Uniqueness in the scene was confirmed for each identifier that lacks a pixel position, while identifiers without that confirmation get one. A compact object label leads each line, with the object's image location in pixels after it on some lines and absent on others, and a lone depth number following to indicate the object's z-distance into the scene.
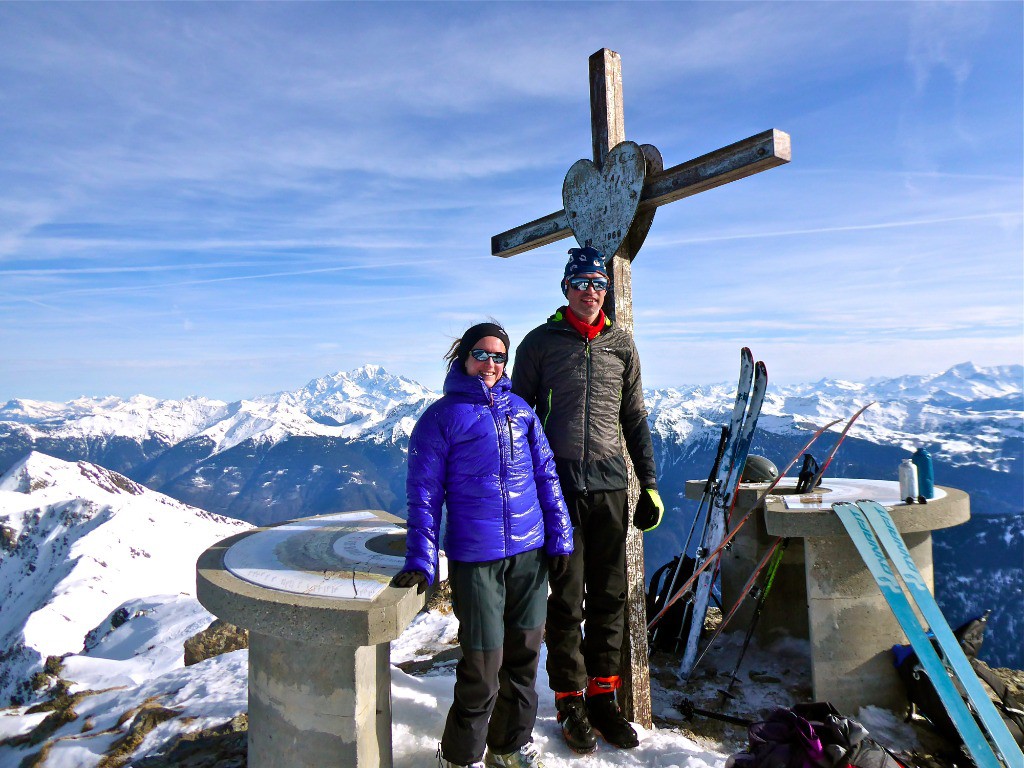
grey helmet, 8.28
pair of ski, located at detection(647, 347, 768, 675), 7.01
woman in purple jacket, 3.87
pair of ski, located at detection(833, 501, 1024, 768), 4.16
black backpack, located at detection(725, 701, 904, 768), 3.63
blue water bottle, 6.15
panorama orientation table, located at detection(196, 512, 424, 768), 3.50
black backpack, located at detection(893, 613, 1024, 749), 5.04
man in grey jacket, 4.60
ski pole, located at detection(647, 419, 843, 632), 6.66
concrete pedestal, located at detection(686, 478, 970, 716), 5.66
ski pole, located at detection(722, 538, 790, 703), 6.58
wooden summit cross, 4.72
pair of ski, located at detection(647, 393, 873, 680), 6.77
